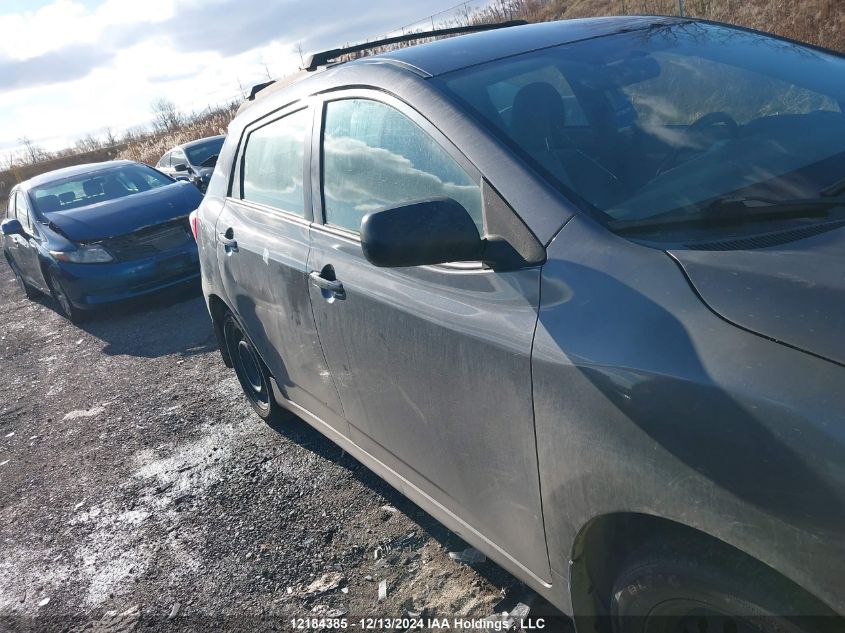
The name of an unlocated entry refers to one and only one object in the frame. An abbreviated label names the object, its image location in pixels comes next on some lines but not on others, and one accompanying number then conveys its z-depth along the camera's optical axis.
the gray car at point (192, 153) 15.05
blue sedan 8.17
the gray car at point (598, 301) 1.54
